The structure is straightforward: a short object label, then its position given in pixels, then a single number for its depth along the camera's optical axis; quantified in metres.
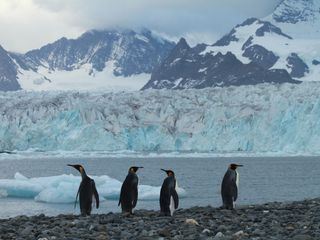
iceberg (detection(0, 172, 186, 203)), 21.31
